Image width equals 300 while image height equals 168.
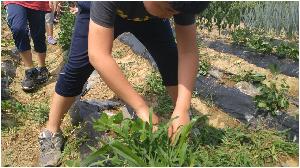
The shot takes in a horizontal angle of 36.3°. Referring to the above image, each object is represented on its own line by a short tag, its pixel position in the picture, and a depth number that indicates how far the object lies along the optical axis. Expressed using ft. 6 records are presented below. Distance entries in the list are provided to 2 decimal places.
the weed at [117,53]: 14.29
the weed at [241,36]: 15.16
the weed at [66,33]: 15.14
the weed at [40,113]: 10.16
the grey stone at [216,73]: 12.21
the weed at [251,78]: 10.74
